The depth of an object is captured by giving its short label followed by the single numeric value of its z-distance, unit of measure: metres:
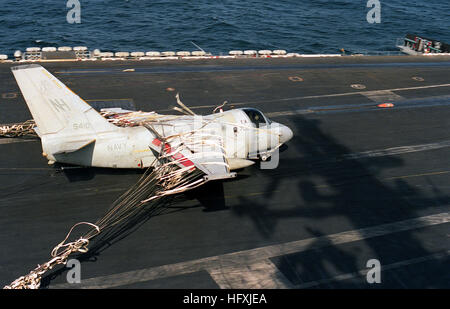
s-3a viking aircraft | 23.69
